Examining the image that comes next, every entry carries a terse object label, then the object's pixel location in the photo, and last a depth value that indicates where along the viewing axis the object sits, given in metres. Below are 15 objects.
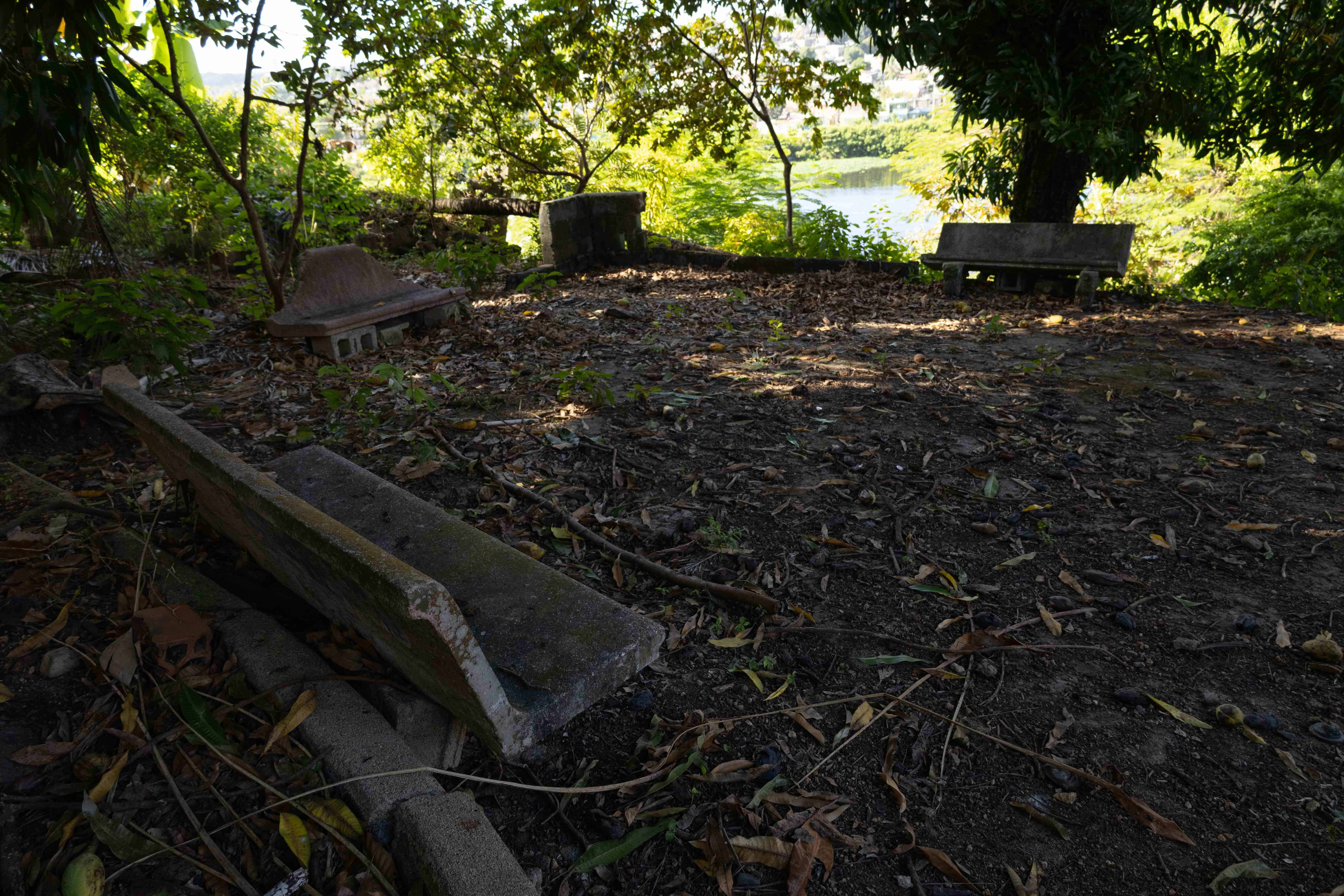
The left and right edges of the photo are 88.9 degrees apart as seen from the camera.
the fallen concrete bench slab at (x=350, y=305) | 5.04
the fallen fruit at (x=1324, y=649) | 2.10
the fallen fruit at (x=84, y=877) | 1.37
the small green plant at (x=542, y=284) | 7.19
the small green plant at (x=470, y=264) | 7.96
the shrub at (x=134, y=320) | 3.94
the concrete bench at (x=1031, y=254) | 6.46
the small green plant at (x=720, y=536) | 2.82
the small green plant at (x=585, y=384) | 4.19
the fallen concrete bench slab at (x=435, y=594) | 1.44
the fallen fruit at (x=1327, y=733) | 1.85
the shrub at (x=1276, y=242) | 9.62
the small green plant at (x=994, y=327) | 5.88
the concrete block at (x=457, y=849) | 1.38
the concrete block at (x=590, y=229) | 8.55
